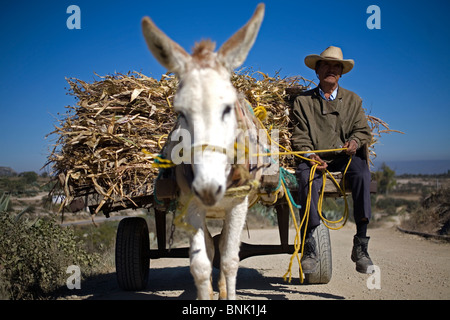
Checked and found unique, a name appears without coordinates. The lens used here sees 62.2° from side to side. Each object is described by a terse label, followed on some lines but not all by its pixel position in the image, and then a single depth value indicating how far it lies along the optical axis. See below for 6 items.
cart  4.33
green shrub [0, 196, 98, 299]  4.68
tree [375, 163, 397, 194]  32.53
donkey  2.38
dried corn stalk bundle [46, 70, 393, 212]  4.10
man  4.13
